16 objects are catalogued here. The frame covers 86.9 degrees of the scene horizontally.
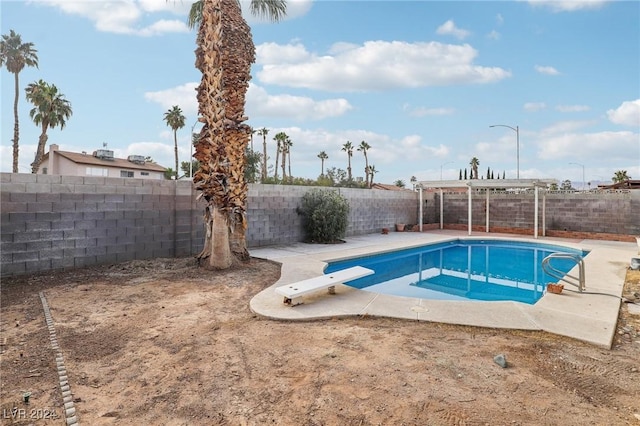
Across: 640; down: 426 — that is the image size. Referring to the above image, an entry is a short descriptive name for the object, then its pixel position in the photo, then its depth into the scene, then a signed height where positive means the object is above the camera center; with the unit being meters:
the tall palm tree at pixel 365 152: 49.25 +8.86
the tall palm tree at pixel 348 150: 50.19 +9.27
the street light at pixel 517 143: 20.34 +4.29
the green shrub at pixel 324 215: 12.76 -0.12
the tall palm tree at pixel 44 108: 24.77 +7.94
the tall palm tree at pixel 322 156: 54.00 +8.97
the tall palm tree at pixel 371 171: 52.23 +6.40
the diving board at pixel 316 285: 5.35 -1.23
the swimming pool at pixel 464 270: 7.63 -1.75
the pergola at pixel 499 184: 15.07 +1.28
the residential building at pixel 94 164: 25.98 +3.99
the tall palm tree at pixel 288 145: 44.62 +8.99
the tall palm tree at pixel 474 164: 49.09 +6.87
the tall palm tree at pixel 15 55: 25.91 +12.32
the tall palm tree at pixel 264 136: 42.37 +9.76
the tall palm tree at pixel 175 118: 37.38 +10.54
